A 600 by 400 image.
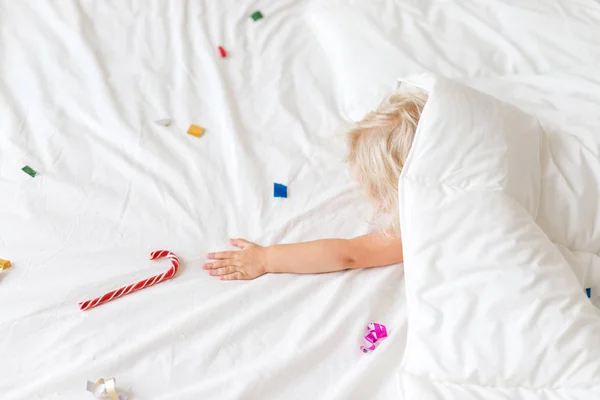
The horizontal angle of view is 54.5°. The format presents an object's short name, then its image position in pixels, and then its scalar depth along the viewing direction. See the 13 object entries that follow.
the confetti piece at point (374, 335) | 0.94
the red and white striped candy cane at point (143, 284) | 0.96
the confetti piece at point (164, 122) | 1.25
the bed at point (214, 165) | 0.91
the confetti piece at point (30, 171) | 1.14
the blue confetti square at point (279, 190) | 1.16
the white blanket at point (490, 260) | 0.79
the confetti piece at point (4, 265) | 1.01
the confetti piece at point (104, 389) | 0.85
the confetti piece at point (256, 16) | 1.47
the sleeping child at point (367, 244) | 1.03
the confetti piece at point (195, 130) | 1.24
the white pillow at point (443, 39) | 1.30
